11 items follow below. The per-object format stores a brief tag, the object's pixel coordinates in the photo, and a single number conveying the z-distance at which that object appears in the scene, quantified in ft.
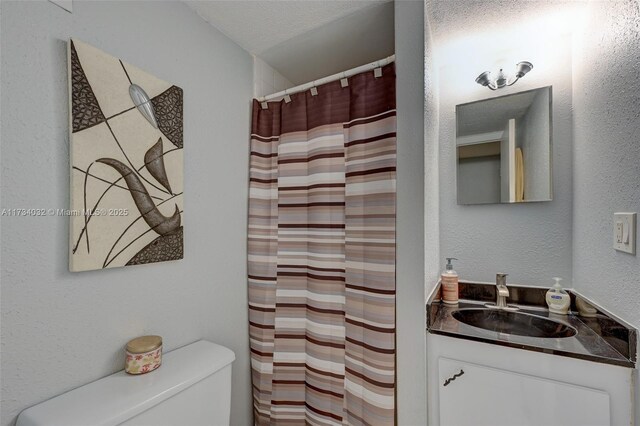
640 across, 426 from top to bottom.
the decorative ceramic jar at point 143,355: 3.09
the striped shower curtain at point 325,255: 3.87
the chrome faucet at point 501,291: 4.33
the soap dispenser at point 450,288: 4.46
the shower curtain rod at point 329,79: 3.97
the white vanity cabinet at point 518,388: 2.73
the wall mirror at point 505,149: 4.47
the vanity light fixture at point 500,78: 4.48
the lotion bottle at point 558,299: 3.99
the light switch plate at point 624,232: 2.68
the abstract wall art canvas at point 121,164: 2.81
